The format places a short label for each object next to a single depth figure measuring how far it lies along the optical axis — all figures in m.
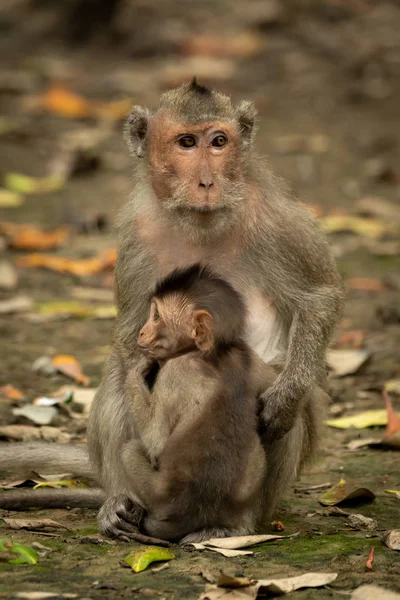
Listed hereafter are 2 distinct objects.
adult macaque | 11.15
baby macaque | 9.89
